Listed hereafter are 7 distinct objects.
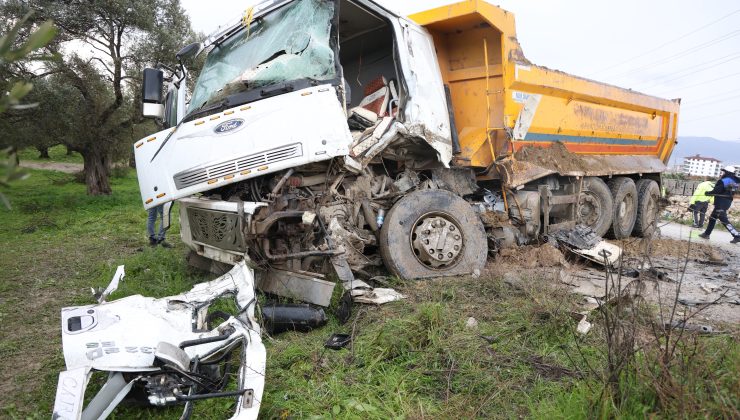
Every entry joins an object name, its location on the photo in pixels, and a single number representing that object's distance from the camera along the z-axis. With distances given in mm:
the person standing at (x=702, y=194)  10655
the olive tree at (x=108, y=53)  11203
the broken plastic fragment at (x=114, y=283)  2994
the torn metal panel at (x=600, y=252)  5348
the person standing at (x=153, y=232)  6925
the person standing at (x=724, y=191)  9828
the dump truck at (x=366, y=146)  3477
